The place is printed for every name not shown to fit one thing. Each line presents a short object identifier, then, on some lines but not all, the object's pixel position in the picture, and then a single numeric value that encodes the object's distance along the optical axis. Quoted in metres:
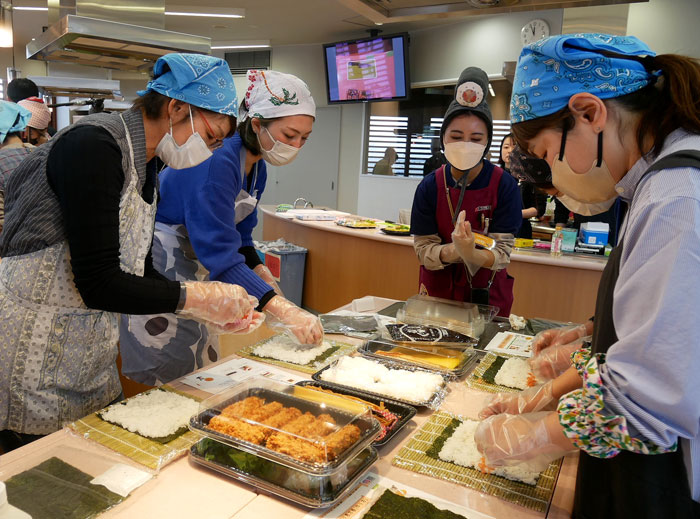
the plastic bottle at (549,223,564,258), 3.86
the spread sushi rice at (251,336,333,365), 1.77
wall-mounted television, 7.47
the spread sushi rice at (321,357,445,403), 1.49
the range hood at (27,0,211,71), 2.13
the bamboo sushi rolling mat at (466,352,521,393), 1.60
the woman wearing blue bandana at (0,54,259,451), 1.30
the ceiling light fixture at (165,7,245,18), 7.06
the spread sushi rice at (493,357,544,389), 1.61
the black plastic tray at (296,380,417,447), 1.27
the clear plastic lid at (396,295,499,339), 2.10
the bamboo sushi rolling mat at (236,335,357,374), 1.72
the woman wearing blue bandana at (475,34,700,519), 0.78
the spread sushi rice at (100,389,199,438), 1.26
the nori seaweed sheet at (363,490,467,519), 1.00
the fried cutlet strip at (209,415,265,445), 1.10
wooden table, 1.01
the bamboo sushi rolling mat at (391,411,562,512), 1.08
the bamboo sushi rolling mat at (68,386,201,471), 1.15
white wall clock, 5.86
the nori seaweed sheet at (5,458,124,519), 0.97
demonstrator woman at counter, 2.37
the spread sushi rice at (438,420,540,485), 1.14
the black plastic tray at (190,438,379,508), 1.02
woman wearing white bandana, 1.87
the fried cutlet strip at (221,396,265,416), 1.20
